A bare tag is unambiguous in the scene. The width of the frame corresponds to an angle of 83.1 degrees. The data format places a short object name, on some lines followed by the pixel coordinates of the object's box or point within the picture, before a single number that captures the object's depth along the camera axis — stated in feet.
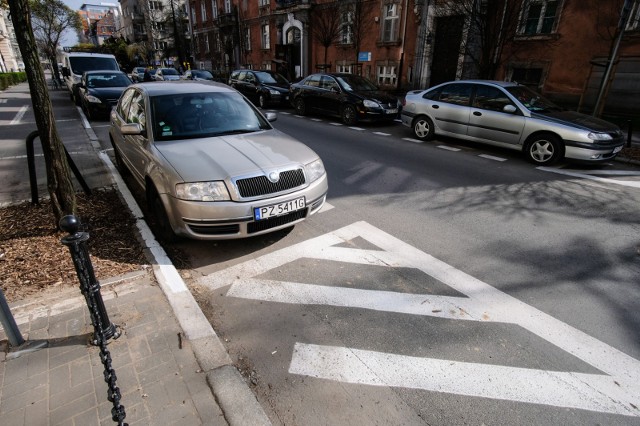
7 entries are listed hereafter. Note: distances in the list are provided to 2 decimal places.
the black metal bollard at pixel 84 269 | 7.34
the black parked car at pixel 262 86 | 51.47
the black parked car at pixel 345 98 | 37.40
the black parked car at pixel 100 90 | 40.16
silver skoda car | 11.84
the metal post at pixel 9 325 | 8.07
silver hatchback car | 23.17
